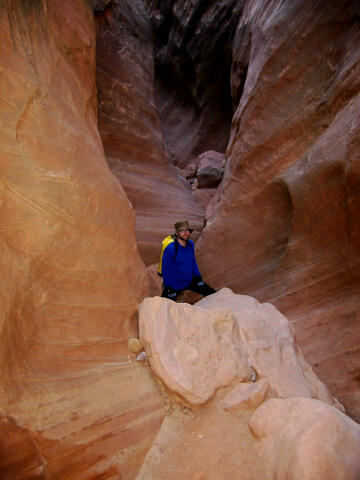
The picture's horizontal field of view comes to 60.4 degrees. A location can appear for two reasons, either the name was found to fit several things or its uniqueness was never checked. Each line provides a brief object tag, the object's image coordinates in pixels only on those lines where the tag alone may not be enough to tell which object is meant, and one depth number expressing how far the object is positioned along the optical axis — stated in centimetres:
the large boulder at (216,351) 225
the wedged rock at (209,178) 927
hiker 458
